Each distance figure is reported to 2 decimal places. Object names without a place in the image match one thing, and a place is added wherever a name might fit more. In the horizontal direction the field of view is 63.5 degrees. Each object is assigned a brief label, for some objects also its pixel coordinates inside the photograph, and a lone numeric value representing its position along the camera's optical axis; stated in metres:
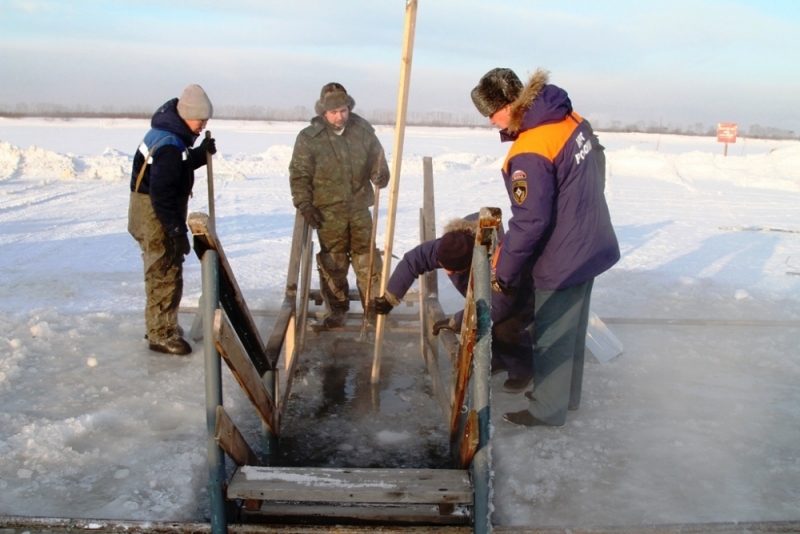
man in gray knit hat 3.99
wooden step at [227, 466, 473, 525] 2.44
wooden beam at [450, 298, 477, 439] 2.41
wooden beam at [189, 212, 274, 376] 2.41
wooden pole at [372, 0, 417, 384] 3.27
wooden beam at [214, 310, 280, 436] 2.36
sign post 25.88
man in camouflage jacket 4.82
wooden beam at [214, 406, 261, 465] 2.43
